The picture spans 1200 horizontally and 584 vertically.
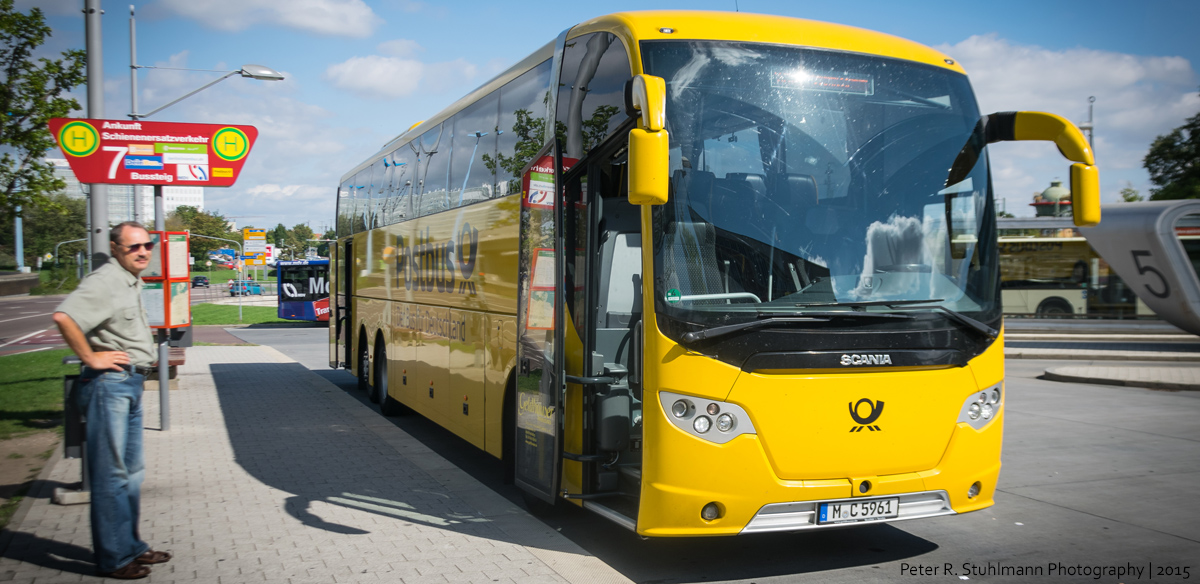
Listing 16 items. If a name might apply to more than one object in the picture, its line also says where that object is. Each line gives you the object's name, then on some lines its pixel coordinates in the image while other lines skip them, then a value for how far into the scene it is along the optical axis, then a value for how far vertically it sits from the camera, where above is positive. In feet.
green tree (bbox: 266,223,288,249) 528.75 +20.68
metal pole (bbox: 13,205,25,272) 256.93 +7.81
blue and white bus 124.57 -3.05
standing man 16.81 -2.39
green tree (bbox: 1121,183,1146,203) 215.59 +18.90
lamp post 41.11 +13.58
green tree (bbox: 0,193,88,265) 294.46 +12.46
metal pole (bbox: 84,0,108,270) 32.53 +6.42
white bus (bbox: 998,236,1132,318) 93.25 -1.16
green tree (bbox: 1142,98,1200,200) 139.33 +17.67
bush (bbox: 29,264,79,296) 235.81 -3.58
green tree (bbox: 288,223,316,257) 434.34 +18.72
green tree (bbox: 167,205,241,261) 403.75 +19.81
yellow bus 16.42 -0.18
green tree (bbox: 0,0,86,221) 43.09 +7.86
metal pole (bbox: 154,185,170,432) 32.48 -3.99
